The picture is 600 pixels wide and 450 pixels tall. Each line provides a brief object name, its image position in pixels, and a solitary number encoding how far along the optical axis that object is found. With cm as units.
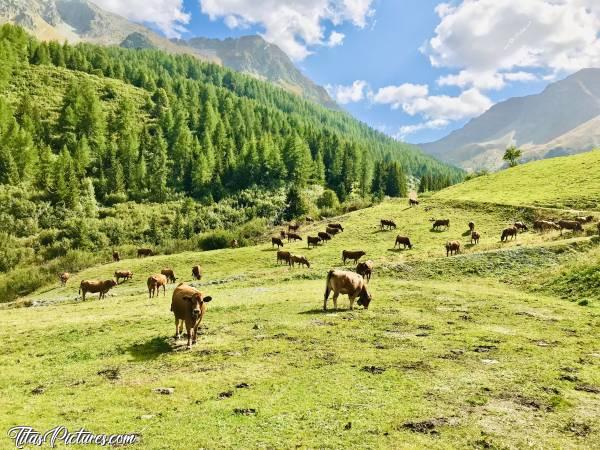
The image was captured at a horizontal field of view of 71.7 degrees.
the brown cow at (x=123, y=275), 5300
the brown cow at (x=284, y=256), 5325
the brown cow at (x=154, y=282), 3731
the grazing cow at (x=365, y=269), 3606
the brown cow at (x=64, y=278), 5675
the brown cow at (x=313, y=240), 6356
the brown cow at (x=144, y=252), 7588
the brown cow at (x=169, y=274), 5050
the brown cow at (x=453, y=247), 4897
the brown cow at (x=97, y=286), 4044
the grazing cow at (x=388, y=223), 6800
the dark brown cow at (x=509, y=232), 5353
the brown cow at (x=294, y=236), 7006
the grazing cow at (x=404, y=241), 5653
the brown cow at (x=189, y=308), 1792
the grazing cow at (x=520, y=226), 5878
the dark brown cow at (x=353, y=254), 5094
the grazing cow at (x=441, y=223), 6512
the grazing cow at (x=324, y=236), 6519
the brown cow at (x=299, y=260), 5108
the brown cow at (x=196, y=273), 5206
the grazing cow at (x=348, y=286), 2441
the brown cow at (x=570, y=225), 5041
